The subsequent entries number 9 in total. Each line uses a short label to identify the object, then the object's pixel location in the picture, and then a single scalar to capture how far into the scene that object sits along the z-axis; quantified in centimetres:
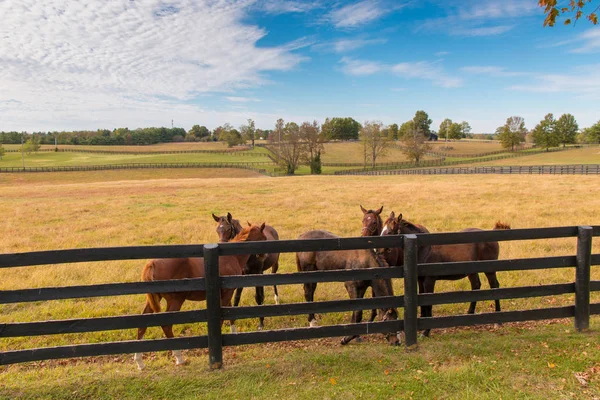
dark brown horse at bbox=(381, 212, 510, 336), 625
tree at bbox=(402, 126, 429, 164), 8294
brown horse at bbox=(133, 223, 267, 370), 502
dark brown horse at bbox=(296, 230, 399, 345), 548
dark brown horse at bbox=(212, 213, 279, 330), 704
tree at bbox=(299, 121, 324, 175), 7375
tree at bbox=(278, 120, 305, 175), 7244
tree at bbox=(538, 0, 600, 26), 508
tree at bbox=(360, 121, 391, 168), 8106
